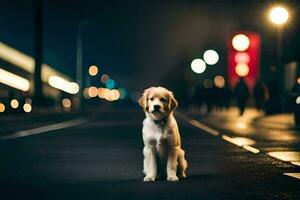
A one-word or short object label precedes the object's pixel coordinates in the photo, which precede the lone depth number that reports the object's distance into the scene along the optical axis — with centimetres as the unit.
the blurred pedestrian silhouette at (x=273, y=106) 3838
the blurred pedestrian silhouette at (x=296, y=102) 2780
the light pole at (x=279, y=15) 3362
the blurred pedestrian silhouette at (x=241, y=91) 3847
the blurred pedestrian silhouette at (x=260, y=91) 4234
